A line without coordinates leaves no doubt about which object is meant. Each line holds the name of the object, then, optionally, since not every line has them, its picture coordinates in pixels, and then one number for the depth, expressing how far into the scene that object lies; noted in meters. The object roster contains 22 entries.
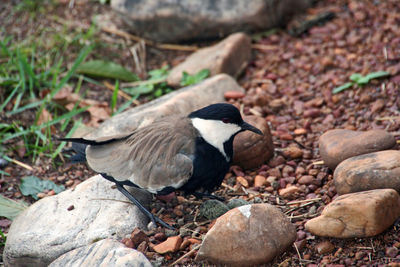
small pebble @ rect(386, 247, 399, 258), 5.70
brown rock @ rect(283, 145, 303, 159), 8.18
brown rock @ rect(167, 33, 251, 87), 10.65
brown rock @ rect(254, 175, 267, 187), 7.70
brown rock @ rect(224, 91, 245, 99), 9.89
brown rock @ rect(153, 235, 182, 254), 6.34
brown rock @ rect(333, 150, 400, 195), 6.27
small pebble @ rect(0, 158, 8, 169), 9.09
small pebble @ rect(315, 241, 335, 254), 5.97
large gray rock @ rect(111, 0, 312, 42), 11.46
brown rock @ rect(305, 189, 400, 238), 5.79
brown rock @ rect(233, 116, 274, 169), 7.98
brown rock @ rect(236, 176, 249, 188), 7.79
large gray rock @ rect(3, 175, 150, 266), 6.75
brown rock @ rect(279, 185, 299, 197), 7.36
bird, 6.95
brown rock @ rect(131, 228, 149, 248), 6.53
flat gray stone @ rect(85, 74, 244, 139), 8.80
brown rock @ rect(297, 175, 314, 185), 7.50
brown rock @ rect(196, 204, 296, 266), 5.80
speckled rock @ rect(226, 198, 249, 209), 7.08
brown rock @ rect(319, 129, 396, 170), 7.04
